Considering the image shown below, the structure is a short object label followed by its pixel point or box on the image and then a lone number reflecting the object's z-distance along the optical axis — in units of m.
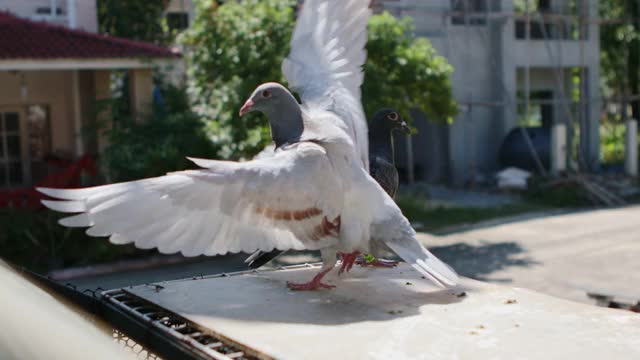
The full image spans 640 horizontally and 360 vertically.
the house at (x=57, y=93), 11.89
